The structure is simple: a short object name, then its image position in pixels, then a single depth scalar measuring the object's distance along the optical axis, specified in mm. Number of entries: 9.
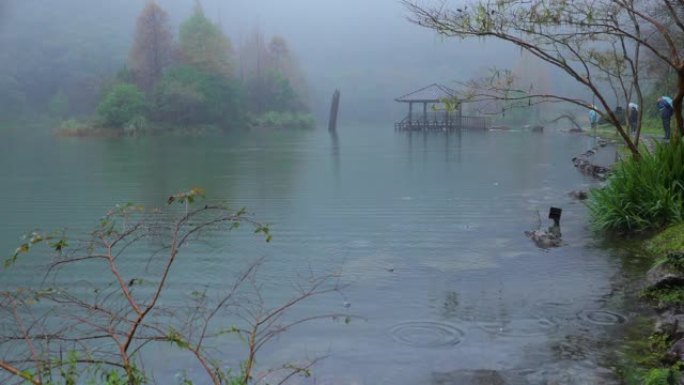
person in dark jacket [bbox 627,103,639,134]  19414
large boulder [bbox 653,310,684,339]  4613
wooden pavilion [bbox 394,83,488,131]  40938
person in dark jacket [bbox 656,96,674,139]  14820
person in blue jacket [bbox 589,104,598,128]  27456
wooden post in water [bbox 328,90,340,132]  49278
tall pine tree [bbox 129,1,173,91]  51562
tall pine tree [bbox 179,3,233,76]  52062
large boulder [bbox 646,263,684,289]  5543
